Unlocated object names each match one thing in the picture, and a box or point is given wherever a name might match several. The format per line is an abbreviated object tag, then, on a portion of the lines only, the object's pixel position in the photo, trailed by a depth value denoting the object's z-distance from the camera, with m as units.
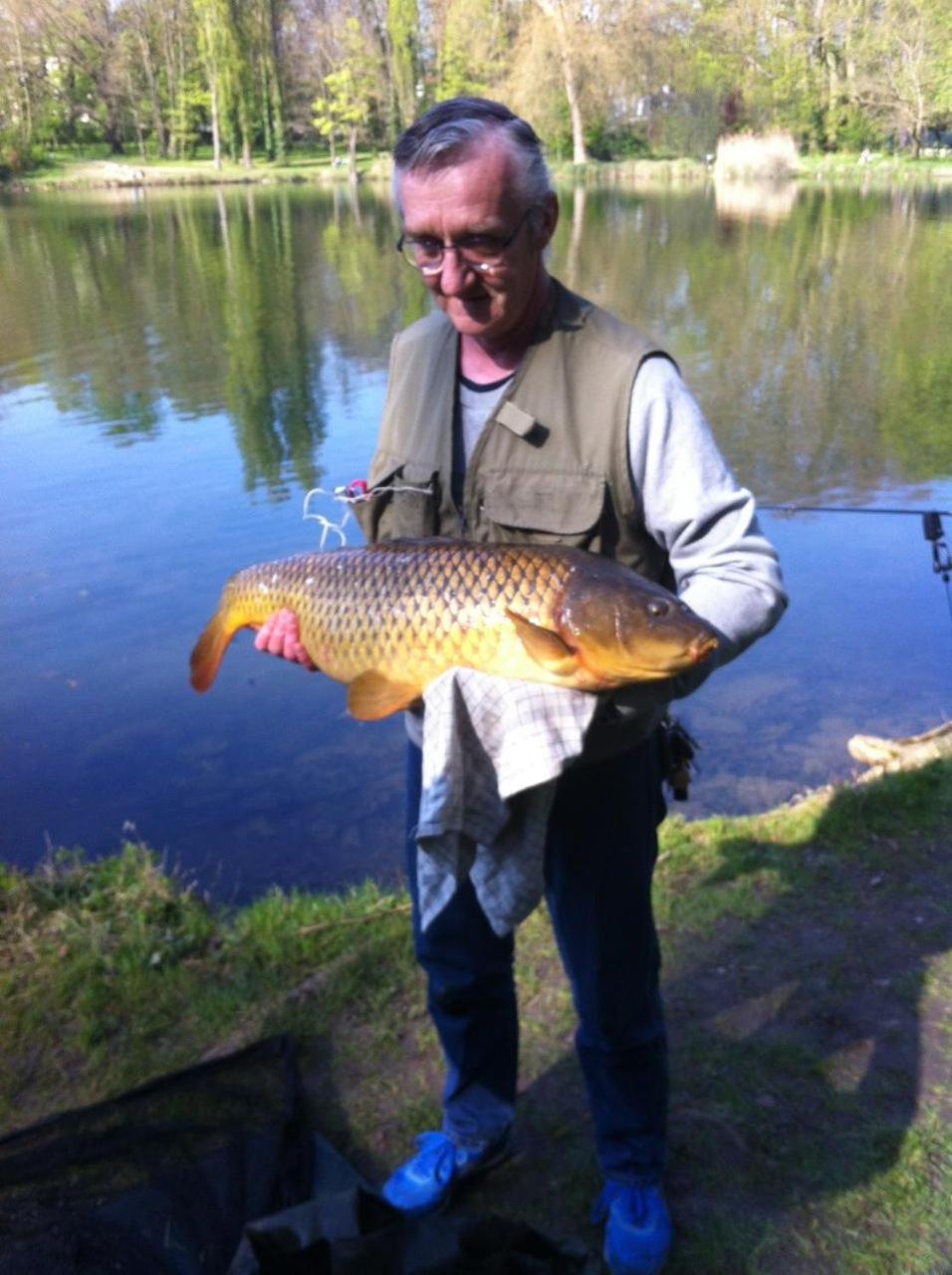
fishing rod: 4.78
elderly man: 1.85
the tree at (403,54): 70.25
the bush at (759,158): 56.03
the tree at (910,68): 60.00
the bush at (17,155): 57.72
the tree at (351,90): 70.69
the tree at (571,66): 65.38
